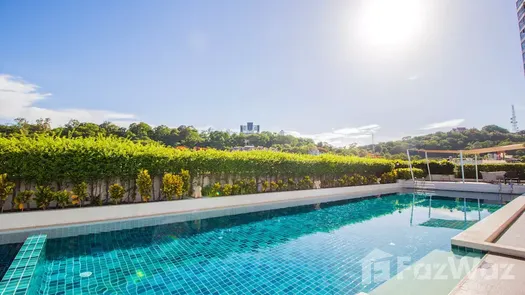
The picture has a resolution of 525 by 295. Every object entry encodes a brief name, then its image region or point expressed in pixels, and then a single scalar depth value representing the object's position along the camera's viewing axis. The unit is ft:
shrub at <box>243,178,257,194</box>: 40.32
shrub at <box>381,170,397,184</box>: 64.18
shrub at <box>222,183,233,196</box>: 37.17
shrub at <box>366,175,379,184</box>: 62.18
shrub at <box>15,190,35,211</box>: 23.56
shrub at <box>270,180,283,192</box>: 44.37
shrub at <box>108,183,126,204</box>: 28.35
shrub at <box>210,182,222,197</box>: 36.76
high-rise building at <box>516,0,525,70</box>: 125.08
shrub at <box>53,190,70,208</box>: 24.97
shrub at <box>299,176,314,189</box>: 48.37
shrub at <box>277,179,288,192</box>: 45.01
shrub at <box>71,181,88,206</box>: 26.17
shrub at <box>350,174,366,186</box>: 57.11
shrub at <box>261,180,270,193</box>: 42.52
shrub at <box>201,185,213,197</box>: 36.84
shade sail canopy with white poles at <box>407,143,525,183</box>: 56.67
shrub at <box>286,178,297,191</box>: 46.52
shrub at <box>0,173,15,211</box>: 22.80
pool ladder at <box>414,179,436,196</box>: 58.54
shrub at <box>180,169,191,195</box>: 33.78
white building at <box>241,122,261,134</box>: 418.64
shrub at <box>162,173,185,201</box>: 31.99
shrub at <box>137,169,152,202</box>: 30.40
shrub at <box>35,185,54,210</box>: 24.39
